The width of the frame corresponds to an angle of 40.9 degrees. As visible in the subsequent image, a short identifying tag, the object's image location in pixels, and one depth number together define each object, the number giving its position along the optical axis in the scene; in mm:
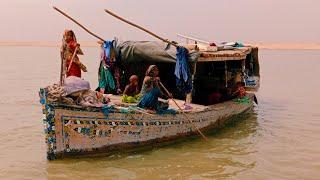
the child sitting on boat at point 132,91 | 9134
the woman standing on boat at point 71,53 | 7934
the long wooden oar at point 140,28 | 8062
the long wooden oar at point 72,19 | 9231
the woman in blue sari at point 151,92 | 8242
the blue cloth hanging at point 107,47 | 10398
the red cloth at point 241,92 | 12595
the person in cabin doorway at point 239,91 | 12609
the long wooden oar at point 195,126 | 8619
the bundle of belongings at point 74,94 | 6859
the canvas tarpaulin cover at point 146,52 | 9461
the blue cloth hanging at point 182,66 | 9117
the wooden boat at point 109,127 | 6957
